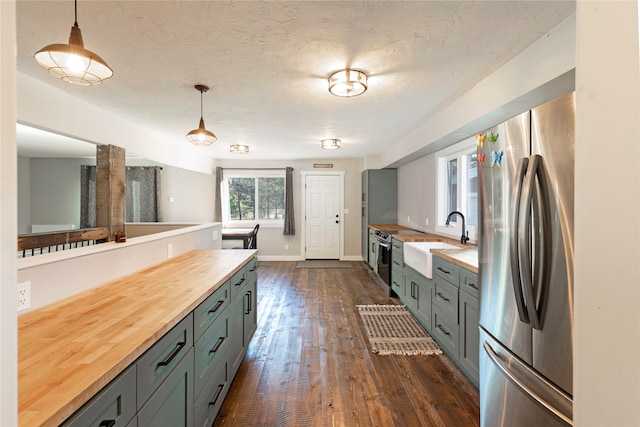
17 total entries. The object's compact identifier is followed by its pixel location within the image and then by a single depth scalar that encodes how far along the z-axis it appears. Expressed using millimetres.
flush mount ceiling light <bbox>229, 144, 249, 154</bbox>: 4840
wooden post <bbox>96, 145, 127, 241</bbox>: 2752
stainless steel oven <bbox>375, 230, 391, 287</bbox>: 4410
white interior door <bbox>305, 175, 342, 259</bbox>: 7000
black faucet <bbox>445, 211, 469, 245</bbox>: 3342
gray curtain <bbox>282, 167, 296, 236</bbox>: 6836
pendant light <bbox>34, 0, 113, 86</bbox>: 1279
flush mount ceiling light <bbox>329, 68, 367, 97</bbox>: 2252
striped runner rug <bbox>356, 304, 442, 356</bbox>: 2725
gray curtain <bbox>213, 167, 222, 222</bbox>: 6723
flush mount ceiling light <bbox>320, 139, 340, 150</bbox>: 4535
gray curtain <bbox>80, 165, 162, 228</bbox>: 6484
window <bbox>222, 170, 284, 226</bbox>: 6996
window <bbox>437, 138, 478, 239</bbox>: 3509
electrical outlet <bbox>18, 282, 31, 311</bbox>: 1354
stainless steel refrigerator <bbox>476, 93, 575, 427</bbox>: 1131
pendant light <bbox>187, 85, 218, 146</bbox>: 2711
